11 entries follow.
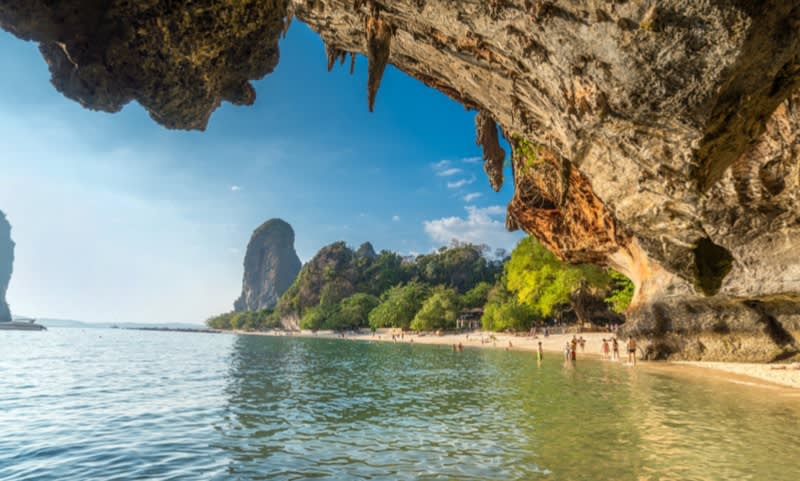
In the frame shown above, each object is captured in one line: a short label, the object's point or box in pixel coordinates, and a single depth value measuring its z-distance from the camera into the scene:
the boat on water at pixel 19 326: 132.07
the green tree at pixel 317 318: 109.81
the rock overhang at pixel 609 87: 5.98
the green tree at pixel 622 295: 36.31
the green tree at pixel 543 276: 41.97
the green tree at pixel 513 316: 59.38
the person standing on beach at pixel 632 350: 25.27
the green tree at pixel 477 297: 84.31
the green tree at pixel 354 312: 102.56
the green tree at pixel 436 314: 77.31
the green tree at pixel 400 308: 85.50
